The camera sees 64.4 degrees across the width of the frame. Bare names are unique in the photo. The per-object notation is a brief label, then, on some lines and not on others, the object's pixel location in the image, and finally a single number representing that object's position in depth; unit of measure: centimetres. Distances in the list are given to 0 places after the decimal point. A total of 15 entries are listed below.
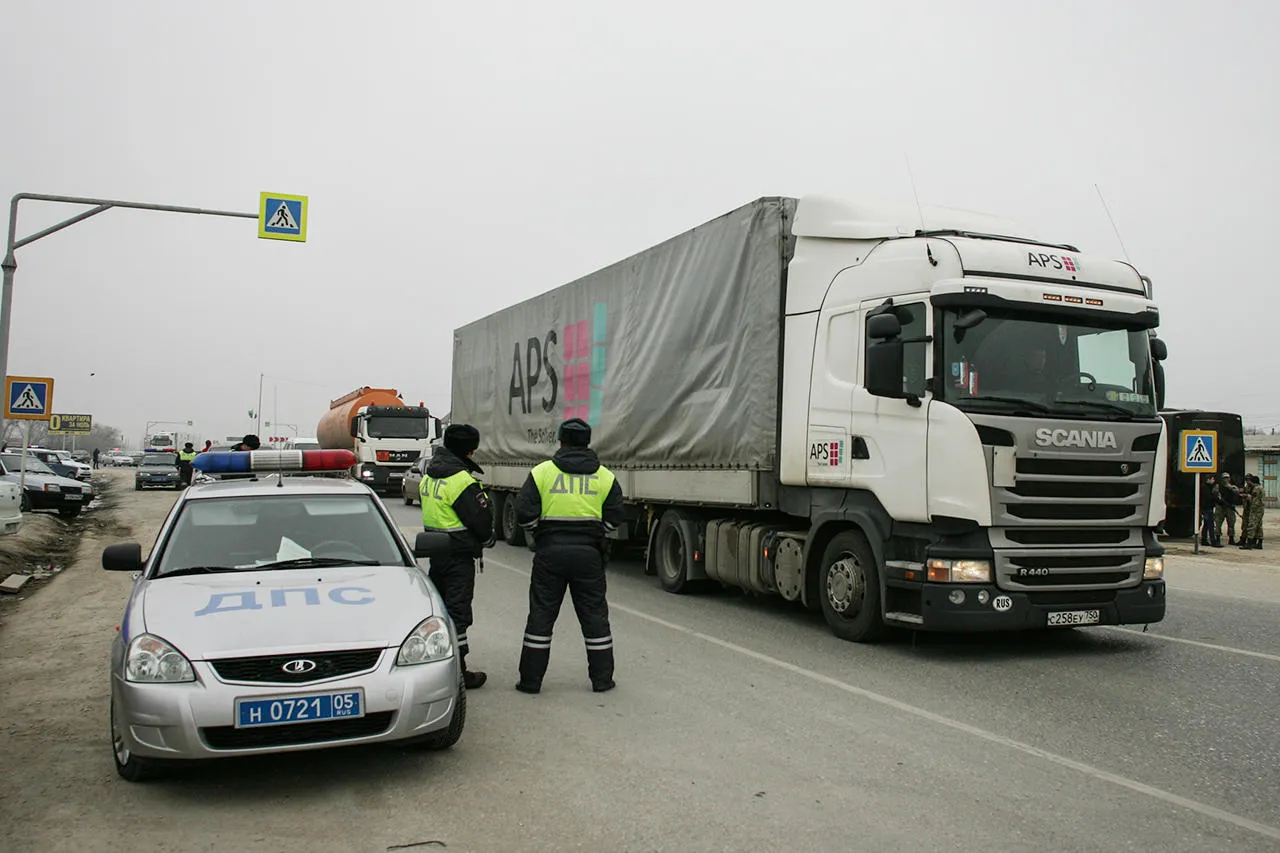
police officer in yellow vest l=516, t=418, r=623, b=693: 683
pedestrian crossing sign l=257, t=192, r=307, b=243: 1577
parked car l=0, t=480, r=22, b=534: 1581
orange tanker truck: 3500
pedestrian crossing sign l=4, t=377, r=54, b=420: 2003
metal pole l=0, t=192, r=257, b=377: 1534
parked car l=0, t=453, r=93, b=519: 2502
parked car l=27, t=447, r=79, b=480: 3506
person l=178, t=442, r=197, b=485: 3151
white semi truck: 770
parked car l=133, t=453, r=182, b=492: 4125
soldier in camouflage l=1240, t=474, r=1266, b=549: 2111
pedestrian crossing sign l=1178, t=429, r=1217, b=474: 1745
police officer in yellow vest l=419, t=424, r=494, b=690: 687
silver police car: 449
